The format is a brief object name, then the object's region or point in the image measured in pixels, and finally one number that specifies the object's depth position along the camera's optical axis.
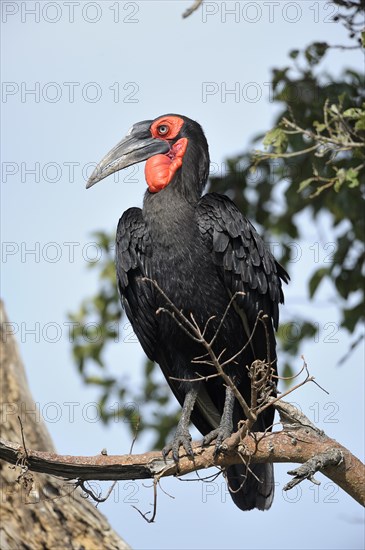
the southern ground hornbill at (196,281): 11.62
